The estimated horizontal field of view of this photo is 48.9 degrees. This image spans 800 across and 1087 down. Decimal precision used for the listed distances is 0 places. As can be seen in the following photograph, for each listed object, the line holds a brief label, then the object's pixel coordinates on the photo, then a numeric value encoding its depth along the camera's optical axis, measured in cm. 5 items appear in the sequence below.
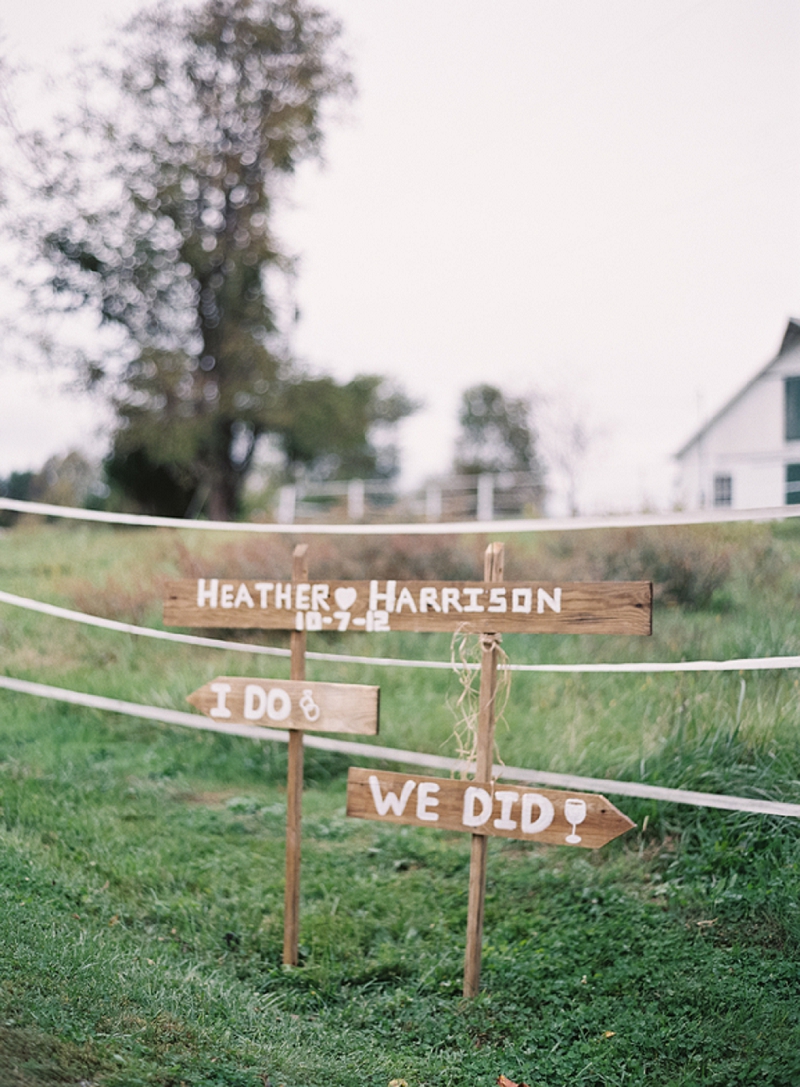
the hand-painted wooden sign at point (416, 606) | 298
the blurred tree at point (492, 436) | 3525
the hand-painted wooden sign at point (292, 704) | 325
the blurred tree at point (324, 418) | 1714
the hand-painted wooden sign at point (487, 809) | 290
